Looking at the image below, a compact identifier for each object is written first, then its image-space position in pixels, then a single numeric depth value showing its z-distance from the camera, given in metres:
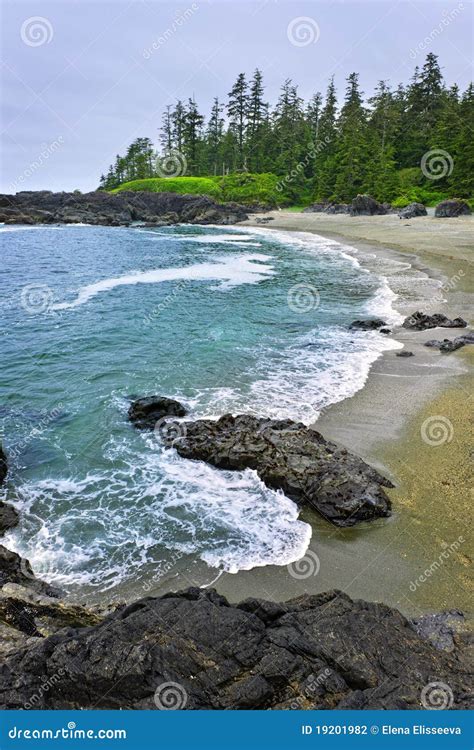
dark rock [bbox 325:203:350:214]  69.66
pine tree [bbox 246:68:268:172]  101.44
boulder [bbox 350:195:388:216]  63.28
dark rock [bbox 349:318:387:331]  19.88
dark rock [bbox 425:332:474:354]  16.52
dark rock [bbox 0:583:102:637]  5.58
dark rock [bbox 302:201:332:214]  76.56
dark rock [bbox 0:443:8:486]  10.24
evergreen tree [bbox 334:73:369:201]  72.56
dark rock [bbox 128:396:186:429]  12.20
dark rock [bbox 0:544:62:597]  6.90
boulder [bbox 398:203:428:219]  55.19
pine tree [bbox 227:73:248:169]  104.75
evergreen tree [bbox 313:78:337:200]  79.94
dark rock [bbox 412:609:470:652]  5.39
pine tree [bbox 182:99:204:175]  112.36
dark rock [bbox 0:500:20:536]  8.62
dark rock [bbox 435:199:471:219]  51.38
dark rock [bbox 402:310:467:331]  19.22
